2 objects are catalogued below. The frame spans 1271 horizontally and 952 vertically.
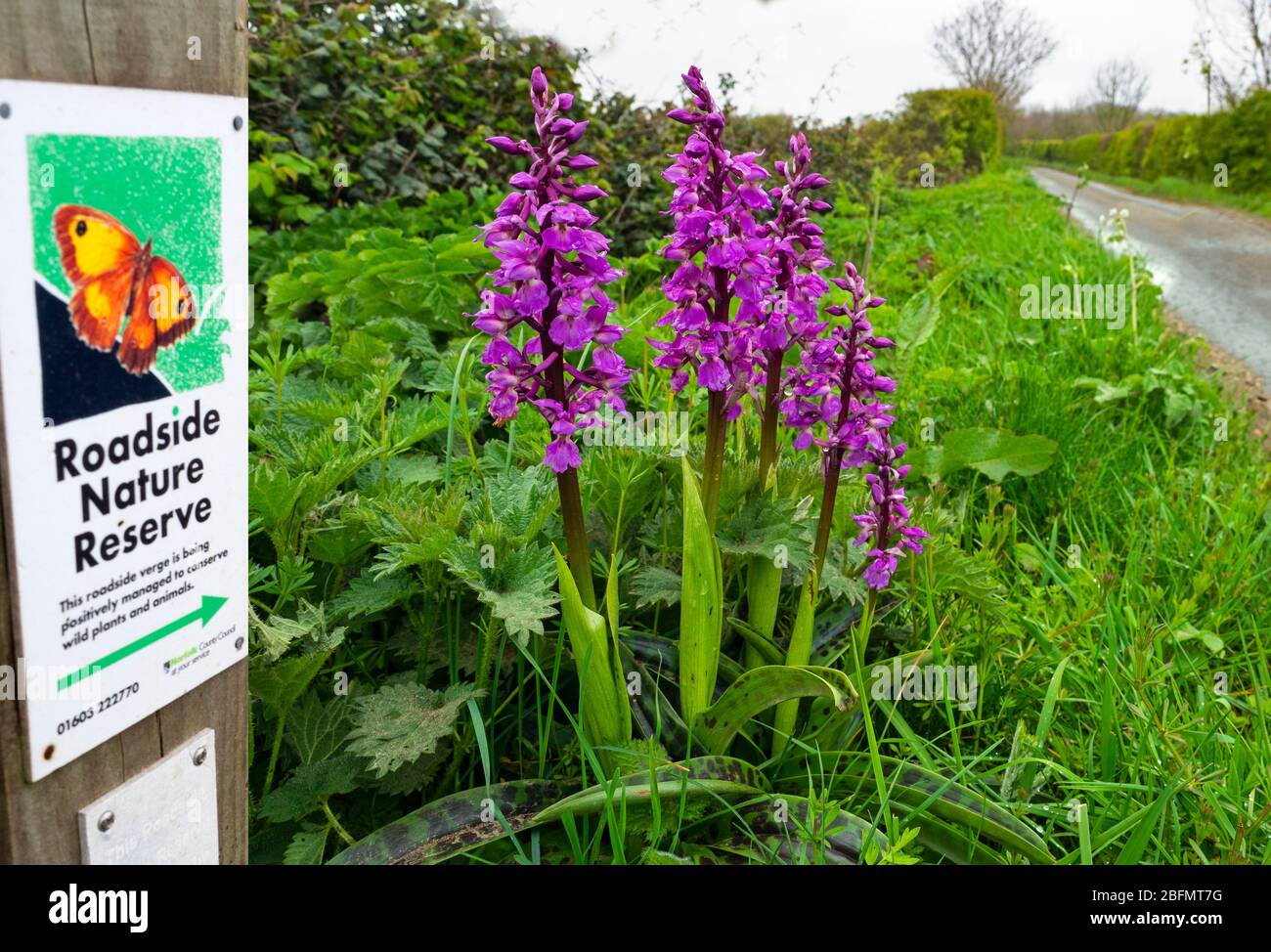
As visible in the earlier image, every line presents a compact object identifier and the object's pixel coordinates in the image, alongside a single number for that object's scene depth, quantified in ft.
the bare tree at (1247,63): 45.92
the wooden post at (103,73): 0.84
